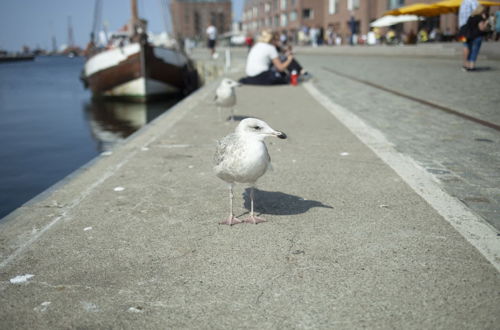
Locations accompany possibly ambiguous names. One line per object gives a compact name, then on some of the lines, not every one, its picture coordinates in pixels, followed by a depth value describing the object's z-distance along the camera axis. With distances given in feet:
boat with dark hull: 69.05
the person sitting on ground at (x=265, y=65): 39.42
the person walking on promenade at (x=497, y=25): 75.51
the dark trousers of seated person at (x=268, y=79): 41.34
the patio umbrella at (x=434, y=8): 85.10
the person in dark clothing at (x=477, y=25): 43.47
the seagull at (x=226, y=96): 26.18
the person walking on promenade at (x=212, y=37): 84.80
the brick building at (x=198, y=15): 460.55
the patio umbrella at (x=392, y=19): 110.83
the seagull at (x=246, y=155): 10.70
